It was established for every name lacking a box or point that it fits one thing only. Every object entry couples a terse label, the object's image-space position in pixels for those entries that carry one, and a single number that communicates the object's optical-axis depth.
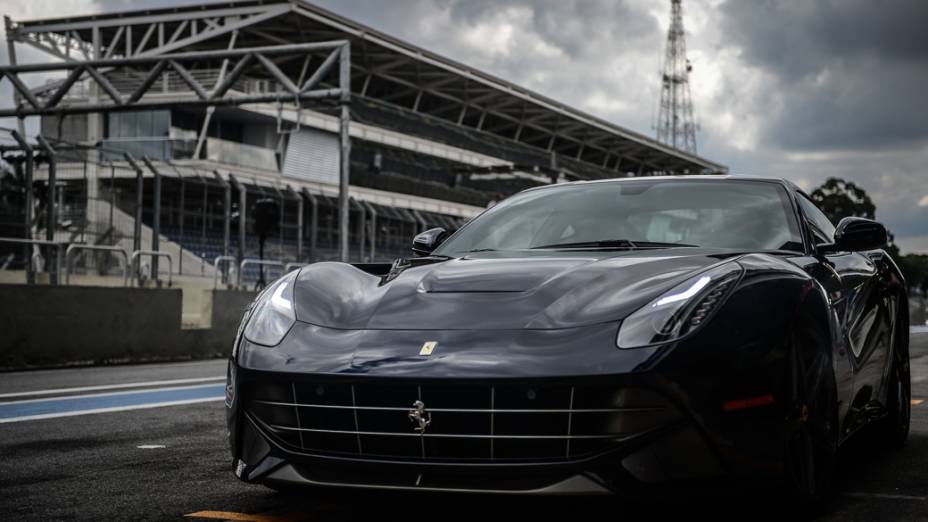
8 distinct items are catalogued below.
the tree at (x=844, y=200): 76.56
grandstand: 22.98
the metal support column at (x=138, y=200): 22.98
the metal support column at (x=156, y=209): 24.28
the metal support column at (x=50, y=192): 19.89
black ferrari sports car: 3.35
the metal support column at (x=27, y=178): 18.19
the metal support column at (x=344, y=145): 20.84
